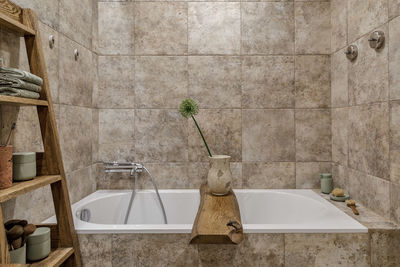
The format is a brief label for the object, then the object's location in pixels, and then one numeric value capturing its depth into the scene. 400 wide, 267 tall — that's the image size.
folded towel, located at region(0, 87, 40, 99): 1.03
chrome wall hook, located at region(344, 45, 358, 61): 1.82
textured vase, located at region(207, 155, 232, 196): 1.84
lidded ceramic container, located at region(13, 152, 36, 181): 1.13
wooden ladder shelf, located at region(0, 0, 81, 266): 1.16
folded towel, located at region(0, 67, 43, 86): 1.04
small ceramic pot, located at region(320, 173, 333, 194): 2.10
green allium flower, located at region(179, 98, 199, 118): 1.82
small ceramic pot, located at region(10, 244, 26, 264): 1.02
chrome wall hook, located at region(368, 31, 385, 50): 1.52
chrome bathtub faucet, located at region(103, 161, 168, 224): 2.13
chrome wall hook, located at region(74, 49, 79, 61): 1.93
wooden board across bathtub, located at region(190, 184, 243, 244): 1.25
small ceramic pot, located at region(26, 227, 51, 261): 1.15
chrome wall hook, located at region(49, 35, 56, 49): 1.62
